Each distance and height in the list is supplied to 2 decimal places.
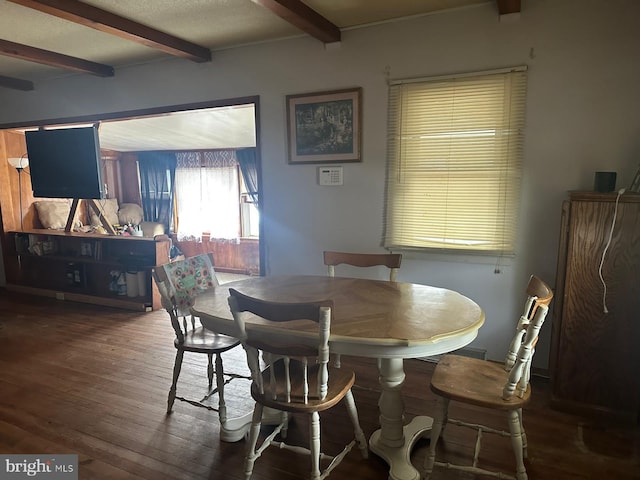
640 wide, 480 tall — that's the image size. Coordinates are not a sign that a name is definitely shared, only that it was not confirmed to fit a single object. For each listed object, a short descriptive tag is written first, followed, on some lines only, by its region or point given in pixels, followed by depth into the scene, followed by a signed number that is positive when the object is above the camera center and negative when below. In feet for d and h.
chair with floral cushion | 7.31 -2.21
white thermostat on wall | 10.56 +0.34
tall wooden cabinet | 7.18 -2.17
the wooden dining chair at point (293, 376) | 5.12 -2.74
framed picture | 10.20 +1.58
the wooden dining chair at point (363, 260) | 8.69 -1.56
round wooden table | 5.34 -1.90
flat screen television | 14.16 +0.94
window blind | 8.77 +0.60
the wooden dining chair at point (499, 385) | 5.43 -2.82
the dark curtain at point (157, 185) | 25.30 +0.24
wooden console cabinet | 14.70 -2.91
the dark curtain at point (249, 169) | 22.54 +1.08
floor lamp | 16.57 +1.02
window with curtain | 23.21 -0.32
